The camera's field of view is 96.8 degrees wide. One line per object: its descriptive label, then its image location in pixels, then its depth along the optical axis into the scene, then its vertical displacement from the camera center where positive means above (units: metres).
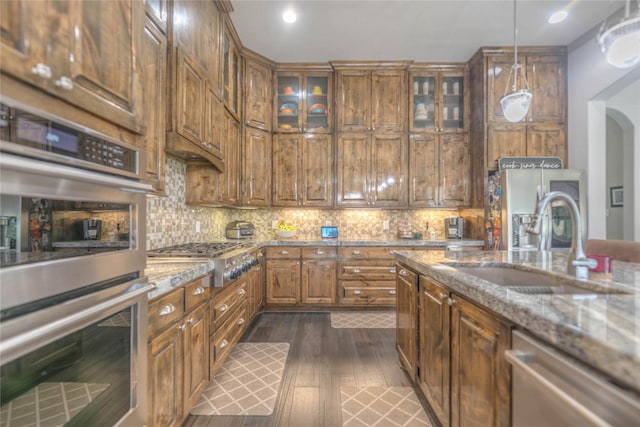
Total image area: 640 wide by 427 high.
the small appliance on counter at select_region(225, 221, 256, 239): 3.74 -0.21
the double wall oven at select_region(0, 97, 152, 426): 0.63 -0.16
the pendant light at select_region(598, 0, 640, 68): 1.66 +1.06
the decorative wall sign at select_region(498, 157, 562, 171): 3.54 +0.67
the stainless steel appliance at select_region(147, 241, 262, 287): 1.92 -0.31
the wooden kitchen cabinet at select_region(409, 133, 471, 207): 3.99 +0.65
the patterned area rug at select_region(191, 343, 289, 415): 1.85 -1.26
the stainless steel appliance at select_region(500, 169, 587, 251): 3.25 +0.12
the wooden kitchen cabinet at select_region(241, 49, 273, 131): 3.73 +1.68
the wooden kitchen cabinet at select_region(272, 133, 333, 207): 4.02 +0.65
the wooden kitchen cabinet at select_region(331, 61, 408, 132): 3.97 +1.63
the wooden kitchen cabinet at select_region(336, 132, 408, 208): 4.00 +0.65
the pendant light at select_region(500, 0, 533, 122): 2.30 +0.92
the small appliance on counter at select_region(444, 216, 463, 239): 4.07 -0.17
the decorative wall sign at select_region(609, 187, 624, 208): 4.75 +0.33
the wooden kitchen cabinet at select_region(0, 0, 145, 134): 0.64 +0.44
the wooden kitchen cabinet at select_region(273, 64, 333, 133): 4.03 +1.66
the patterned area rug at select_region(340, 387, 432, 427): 1.73 -1.25
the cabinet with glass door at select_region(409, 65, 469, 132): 4.00 +1.67
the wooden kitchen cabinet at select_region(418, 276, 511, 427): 1.00 -0.63
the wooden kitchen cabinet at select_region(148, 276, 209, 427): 1.27 -0.72
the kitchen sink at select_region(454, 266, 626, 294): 1.09 -0.32
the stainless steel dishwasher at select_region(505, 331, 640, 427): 0.56 -0.41
